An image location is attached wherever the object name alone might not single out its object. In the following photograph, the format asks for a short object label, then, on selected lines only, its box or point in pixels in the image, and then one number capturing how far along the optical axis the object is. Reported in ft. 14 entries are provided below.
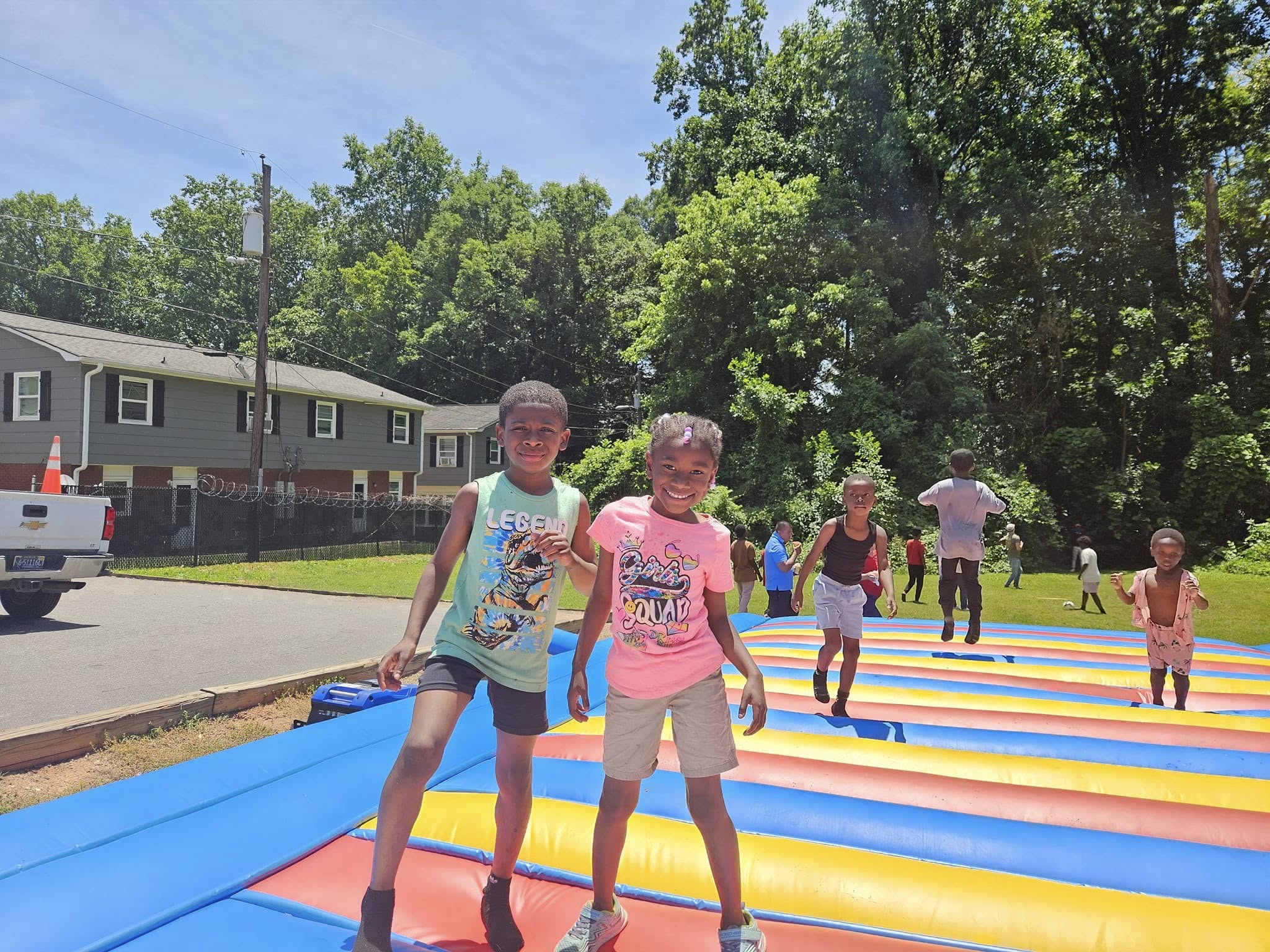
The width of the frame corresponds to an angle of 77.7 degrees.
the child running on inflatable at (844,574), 16.83
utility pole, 67.87
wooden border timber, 14.82
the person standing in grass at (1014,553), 52.01
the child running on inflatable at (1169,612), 16.87
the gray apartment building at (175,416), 67.62
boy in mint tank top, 8.17
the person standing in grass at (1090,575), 42.83
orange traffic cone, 38.22
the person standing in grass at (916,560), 45.85
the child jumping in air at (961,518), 22.15
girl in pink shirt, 8.05
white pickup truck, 30.27
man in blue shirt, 31.48
